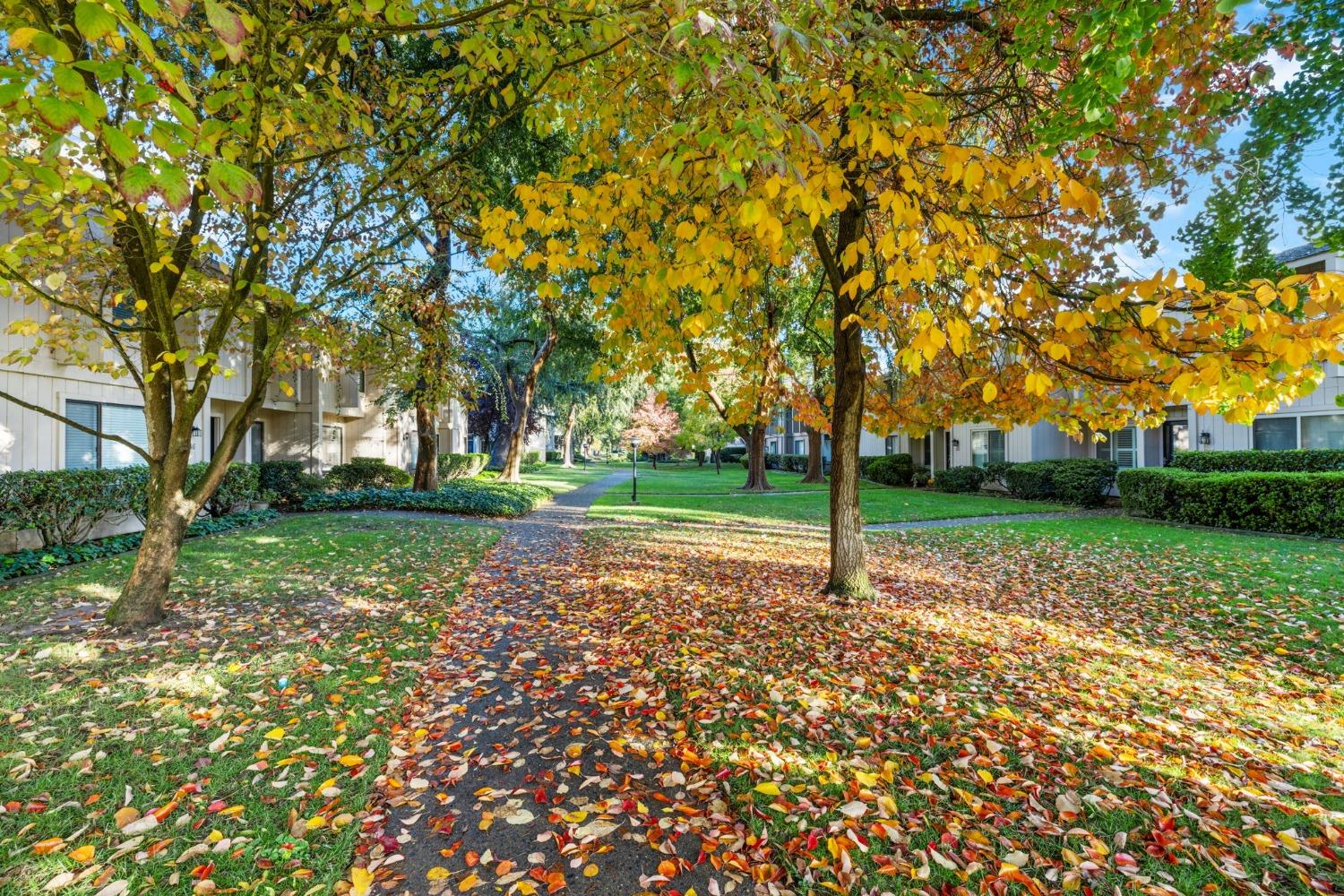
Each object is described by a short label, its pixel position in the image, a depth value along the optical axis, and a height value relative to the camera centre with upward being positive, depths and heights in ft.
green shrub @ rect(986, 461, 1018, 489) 67.77 -1.73
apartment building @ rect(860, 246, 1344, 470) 44.98 +2.11
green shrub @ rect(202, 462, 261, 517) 39.83 -2.25
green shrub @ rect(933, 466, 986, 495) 73.31 -2.79
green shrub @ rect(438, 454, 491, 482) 78.89 -1.21
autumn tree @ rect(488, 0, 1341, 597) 9.58 +5.97
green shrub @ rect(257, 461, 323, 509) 48.49 -2.09
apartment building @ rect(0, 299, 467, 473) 29.22 +3.19
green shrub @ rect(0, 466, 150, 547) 25.99 -2.05
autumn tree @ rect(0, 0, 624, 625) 6.68 +6.96
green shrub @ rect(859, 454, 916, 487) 85.05 -1.69
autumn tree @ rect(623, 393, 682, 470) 146.92 +8.60
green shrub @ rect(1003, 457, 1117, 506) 56.44 -2.30
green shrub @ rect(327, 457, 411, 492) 59.36 -1.85
